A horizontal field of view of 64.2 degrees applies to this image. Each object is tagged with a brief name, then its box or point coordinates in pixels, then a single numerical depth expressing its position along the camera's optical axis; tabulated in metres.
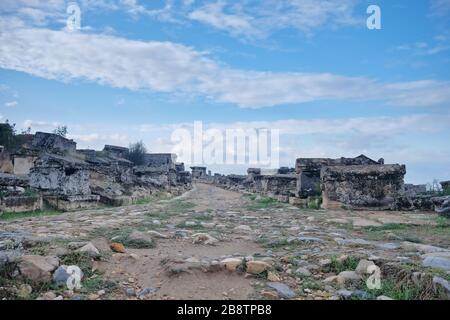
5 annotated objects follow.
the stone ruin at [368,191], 8.34
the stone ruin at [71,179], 9.23
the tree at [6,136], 19.22
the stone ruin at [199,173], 49.33
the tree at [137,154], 36.12
